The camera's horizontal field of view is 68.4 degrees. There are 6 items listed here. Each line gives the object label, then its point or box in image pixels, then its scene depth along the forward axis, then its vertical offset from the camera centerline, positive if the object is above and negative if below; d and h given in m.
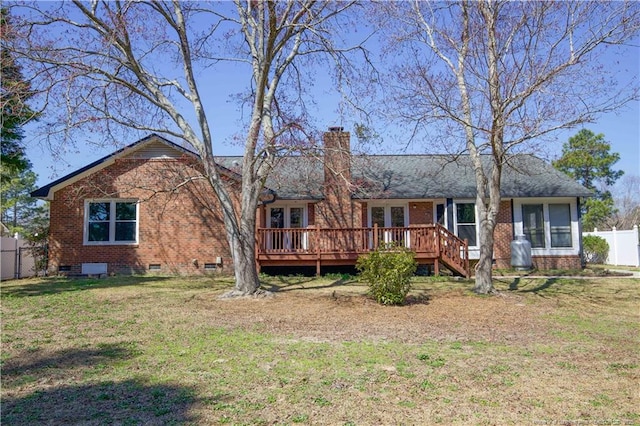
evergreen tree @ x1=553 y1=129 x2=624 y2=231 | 34.88 +5.25
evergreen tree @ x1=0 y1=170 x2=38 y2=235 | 40.53 +3.64
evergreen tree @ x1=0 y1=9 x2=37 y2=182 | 10.13 +3.16
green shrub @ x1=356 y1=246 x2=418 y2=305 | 10.03 -0.77
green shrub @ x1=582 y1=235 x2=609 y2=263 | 23.42 -0.59
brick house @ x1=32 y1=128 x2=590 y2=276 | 15.90 +0.81
